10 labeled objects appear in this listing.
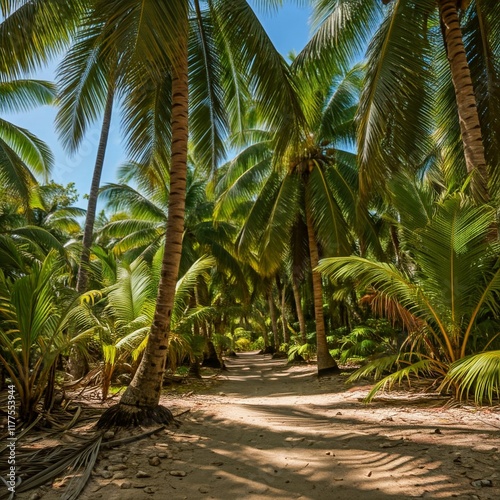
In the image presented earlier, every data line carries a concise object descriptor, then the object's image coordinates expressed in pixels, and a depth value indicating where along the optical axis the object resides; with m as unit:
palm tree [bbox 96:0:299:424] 3.45
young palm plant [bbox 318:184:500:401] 4.99
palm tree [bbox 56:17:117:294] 5.61
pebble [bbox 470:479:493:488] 2.54
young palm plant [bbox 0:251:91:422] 4.40
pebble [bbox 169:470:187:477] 3.14
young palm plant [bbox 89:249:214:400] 6.44
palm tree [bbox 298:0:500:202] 5.52
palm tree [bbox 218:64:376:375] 10.27
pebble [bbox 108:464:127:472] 3.22
